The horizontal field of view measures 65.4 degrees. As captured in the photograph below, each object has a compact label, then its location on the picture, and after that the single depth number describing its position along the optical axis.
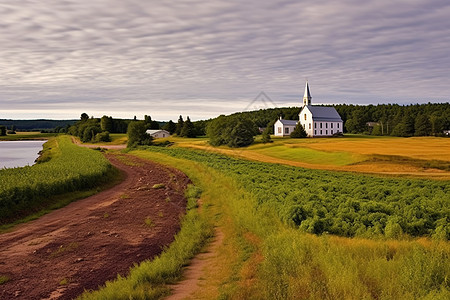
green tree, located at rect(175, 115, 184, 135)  129.57
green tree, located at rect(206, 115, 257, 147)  80.44
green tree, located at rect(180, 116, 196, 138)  118.81
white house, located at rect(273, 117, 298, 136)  105.44
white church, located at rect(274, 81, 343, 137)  100.62
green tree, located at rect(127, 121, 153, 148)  88.12
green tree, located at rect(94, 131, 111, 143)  121.88
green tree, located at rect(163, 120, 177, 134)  141.88
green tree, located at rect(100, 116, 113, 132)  153.62
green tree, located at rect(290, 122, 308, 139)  96.25
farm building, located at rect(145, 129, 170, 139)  125.21
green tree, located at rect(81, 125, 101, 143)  128.75
